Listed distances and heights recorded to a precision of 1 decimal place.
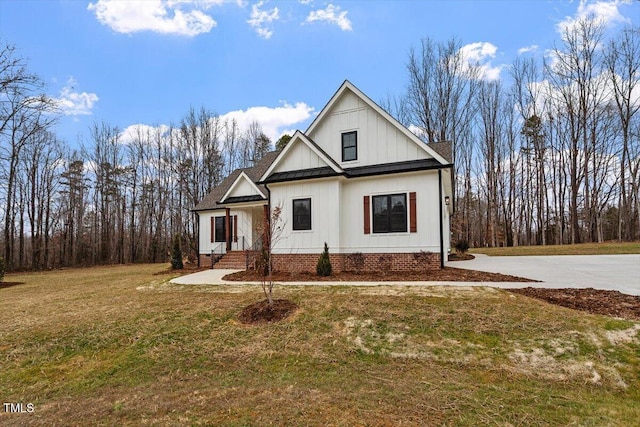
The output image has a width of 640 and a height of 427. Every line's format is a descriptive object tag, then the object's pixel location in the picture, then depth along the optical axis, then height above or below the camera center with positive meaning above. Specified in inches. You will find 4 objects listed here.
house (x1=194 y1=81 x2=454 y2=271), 495.2 +59.3
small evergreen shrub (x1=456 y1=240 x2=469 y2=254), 838.1 -47.4
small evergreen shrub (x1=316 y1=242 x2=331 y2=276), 487.2 -52.9
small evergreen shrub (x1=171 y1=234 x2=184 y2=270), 729.6 -57.7
